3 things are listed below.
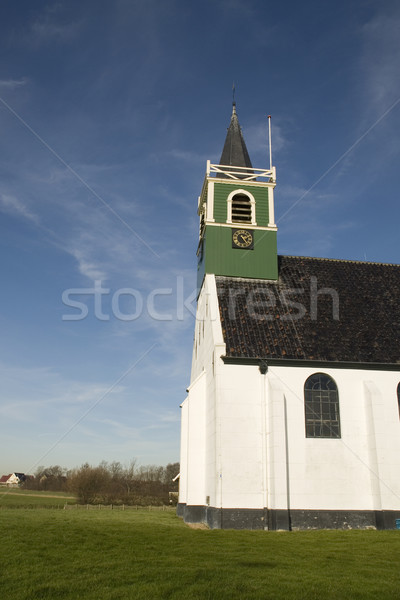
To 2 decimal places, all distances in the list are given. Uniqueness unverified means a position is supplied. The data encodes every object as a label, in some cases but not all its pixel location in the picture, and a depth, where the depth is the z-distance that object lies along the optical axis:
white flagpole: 28.64
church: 18.78
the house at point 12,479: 134.50
